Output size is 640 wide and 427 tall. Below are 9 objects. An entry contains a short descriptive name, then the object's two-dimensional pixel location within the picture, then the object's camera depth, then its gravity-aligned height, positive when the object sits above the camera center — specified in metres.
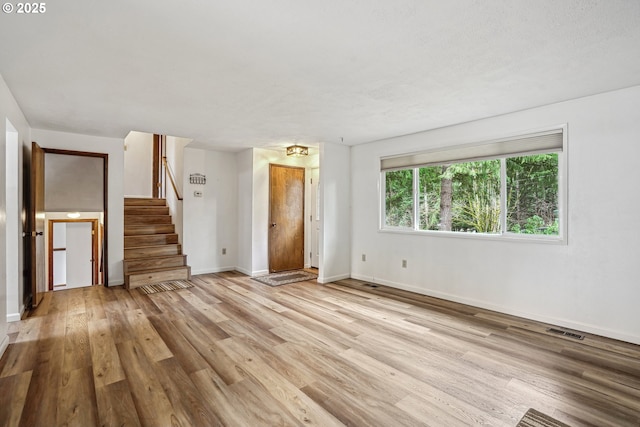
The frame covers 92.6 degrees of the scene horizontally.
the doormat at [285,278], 5.18 -1.18
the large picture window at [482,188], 3.40 +0.32
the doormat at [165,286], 4.63 -1.18
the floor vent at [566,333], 2.96 -1.20
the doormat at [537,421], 1.77 -1.23
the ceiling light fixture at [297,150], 5.39 +1.10
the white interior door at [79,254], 8.09 -1.15
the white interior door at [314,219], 6.49 -0.15
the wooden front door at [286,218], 5.94 -0.12
